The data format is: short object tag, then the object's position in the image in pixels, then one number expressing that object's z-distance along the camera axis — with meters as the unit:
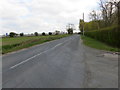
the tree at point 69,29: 89.92
